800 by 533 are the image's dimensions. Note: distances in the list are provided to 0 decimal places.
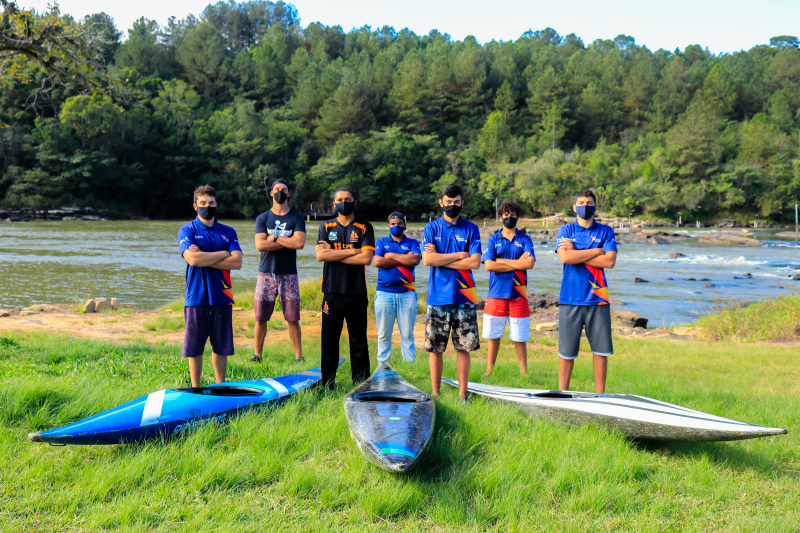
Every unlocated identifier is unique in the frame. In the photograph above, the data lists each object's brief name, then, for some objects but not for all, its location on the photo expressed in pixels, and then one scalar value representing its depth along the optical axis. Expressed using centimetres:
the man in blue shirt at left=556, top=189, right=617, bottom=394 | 480
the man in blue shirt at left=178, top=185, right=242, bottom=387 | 464
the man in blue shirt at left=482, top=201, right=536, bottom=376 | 611
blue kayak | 336
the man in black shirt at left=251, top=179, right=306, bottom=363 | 600
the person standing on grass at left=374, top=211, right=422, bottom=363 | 600
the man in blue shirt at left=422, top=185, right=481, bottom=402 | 464
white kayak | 351
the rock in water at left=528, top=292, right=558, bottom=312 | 1479
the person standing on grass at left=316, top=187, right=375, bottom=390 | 489
